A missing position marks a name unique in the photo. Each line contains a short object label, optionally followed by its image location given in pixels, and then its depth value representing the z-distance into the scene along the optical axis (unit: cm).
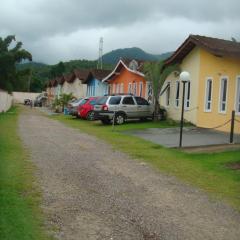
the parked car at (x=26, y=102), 5057
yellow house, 1445
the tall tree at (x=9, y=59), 3156
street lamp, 1153
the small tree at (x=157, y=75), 1857
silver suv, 1803
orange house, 2271
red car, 2106
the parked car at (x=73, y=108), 2215
